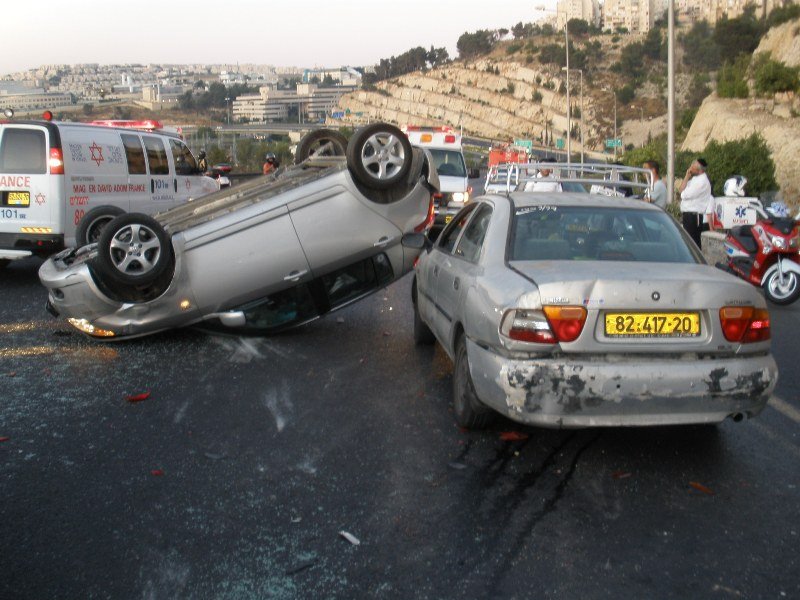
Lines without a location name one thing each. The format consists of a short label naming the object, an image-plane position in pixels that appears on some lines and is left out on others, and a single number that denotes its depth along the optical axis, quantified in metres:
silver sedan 4.55
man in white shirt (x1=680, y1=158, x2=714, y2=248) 13.63
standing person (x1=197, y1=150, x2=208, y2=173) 15.86
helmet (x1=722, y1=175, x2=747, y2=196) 14.31
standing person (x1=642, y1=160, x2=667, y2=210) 12.41
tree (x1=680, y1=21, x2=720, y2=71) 103.69
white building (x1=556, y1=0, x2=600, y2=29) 179.70
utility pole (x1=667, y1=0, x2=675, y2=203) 18.88
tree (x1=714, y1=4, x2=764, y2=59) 61.62
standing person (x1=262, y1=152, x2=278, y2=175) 18.06
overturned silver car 7.85
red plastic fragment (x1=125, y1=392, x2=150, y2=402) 6.45
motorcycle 10.39
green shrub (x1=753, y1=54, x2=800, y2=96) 34.12
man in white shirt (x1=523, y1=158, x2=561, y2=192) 14.21
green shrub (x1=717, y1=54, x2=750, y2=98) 41.00
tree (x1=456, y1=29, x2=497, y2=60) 176.12
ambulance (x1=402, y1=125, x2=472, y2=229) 18.67
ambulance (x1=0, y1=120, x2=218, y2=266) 11.51
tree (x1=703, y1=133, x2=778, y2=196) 22.97
